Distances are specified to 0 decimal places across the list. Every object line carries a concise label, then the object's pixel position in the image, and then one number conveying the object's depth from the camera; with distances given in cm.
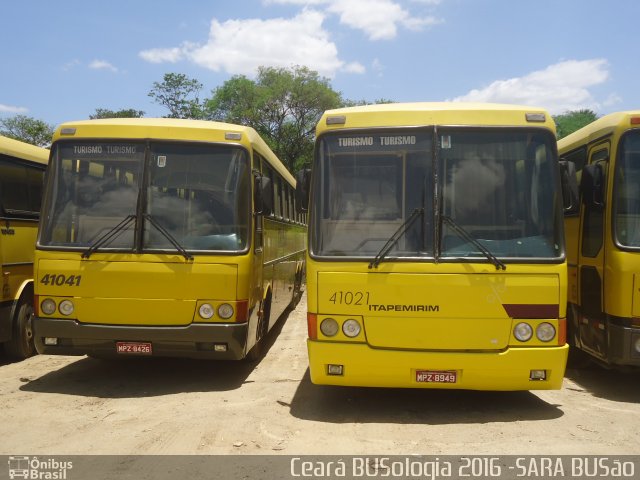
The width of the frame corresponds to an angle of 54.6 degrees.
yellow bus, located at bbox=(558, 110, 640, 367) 675
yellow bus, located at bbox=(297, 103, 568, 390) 593
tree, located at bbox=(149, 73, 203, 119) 3925
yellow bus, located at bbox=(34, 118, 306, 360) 714
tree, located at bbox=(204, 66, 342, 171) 3350
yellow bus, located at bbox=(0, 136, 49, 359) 877
